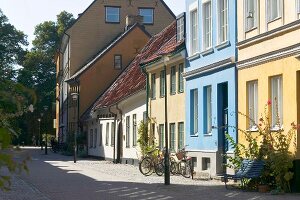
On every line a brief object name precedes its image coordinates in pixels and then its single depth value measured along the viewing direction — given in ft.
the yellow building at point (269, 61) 52.42
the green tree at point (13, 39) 217.56
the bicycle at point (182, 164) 74.74
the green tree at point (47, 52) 265.75
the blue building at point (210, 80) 67.31
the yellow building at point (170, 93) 86.28
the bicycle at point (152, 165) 80.02
